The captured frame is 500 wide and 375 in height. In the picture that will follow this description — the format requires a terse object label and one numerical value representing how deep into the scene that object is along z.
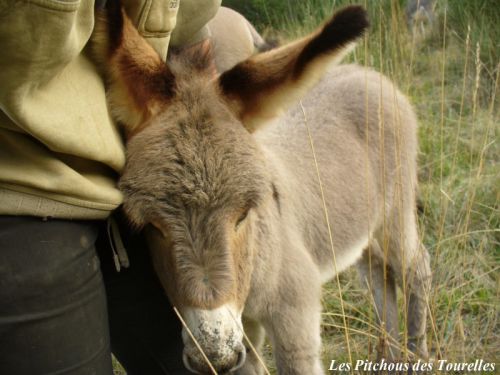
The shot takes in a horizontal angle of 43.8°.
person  1.26
